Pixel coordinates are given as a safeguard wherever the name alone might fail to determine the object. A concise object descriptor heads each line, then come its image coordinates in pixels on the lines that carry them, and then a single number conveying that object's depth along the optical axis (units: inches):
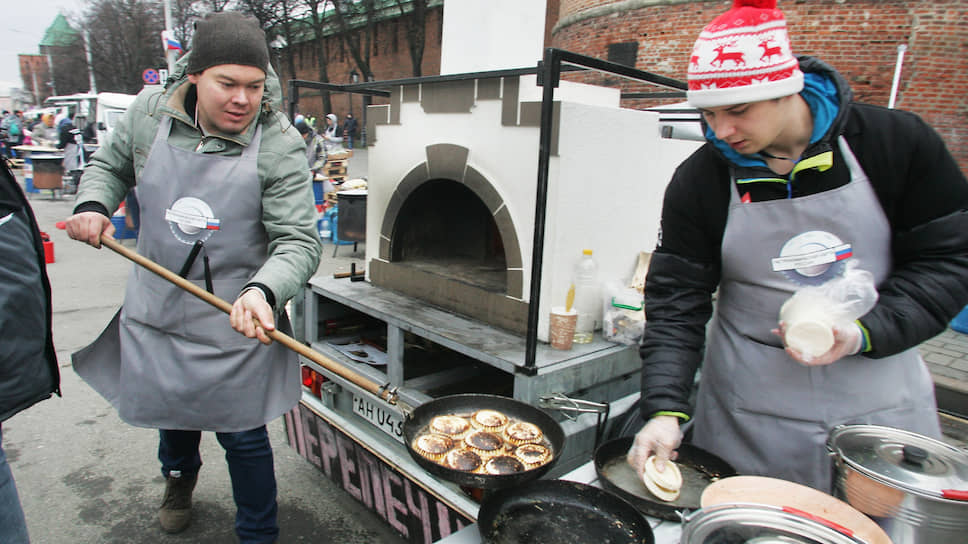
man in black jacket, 54.6
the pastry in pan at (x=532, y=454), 68.3
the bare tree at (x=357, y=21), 1091.3
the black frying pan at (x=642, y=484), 55.2
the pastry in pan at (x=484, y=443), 70.0
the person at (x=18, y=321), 64.5
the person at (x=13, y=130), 763.4
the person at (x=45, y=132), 882.8
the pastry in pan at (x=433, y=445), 65.3
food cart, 91.1
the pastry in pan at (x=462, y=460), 64.6
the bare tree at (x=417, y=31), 1072.8
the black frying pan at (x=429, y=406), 58.4
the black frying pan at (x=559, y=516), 53.2
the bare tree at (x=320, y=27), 1087.0
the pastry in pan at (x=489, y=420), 75.4
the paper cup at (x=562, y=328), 99.0
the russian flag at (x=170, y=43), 555.7
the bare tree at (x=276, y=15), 1064.8
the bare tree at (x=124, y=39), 1298.0
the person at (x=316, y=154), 433.3
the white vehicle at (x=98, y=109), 644.7
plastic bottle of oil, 106.1
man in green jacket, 81.4
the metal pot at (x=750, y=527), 40.2
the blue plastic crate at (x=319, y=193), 433.1
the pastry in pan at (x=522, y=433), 73.6
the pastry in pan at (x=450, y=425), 72.6
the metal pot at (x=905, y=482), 39.9
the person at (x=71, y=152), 593.9
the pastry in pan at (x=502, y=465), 64.1
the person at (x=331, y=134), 512.8
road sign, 626.4
